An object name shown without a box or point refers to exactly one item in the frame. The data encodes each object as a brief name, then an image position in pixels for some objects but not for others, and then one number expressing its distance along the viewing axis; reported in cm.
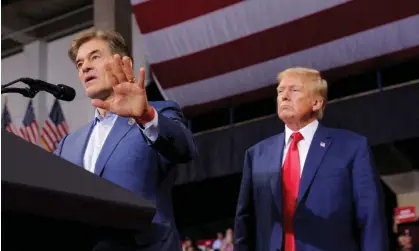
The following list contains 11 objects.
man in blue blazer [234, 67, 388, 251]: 210
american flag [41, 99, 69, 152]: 750
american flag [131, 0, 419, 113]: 453
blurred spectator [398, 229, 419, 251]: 413
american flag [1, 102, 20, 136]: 779
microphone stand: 127
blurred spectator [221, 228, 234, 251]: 579
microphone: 138
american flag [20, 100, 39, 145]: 771
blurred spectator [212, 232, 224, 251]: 616
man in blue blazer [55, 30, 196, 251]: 119
